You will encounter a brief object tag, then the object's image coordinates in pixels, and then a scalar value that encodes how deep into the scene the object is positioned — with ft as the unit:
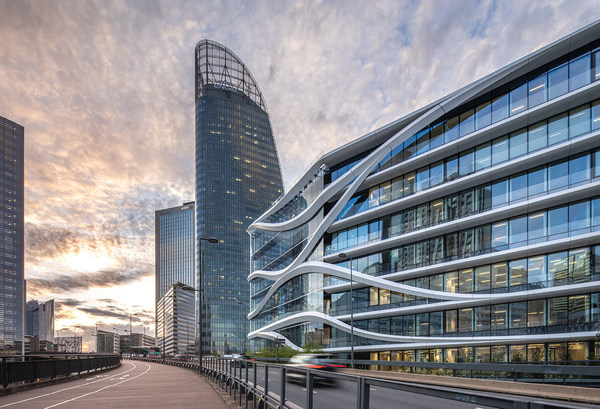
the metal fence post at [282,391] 21.79
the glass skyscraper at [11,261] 578.29
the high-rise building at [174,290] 638.12
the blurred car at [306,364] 19.39
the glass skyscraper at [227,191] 519.60
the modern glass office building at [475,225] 96.53
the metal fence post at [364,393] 11.58
